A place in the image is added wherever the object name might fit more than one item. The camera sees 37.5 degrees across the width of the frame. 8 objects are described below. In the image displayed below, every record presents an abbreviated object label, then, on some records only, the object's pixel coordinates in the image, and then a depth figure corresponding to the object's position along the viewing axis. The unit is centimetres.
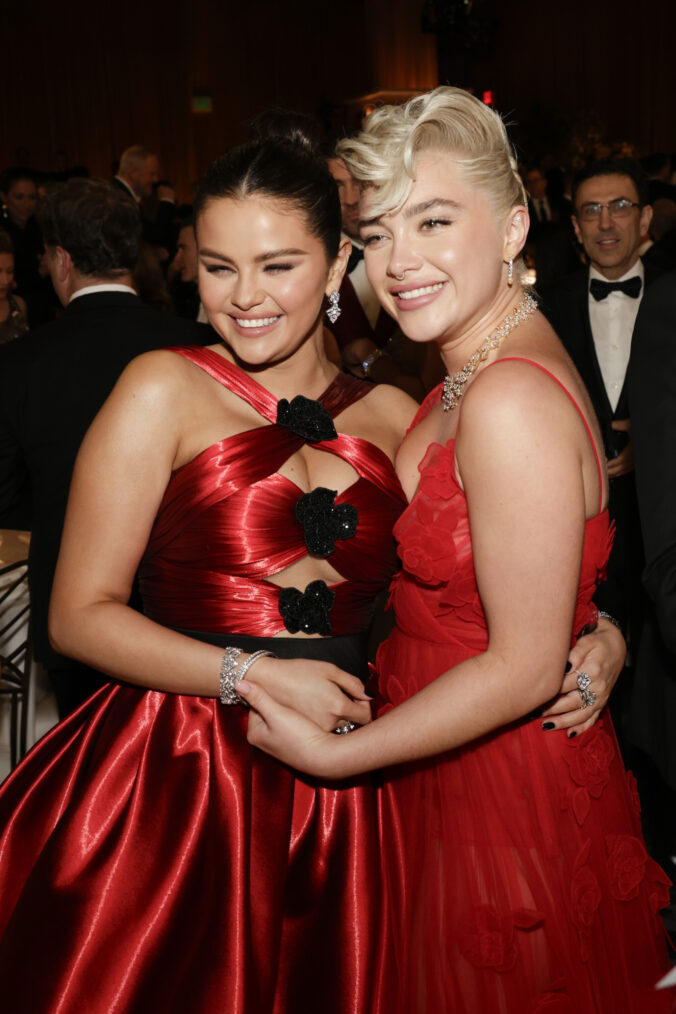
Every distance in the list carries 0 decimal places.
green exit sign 1447
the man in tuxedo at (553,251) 587
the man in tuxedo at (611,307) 387
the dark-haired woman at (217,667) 136
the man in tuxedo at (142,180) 755
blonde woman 124
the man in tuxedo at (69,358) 252
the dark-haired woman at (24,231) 731
